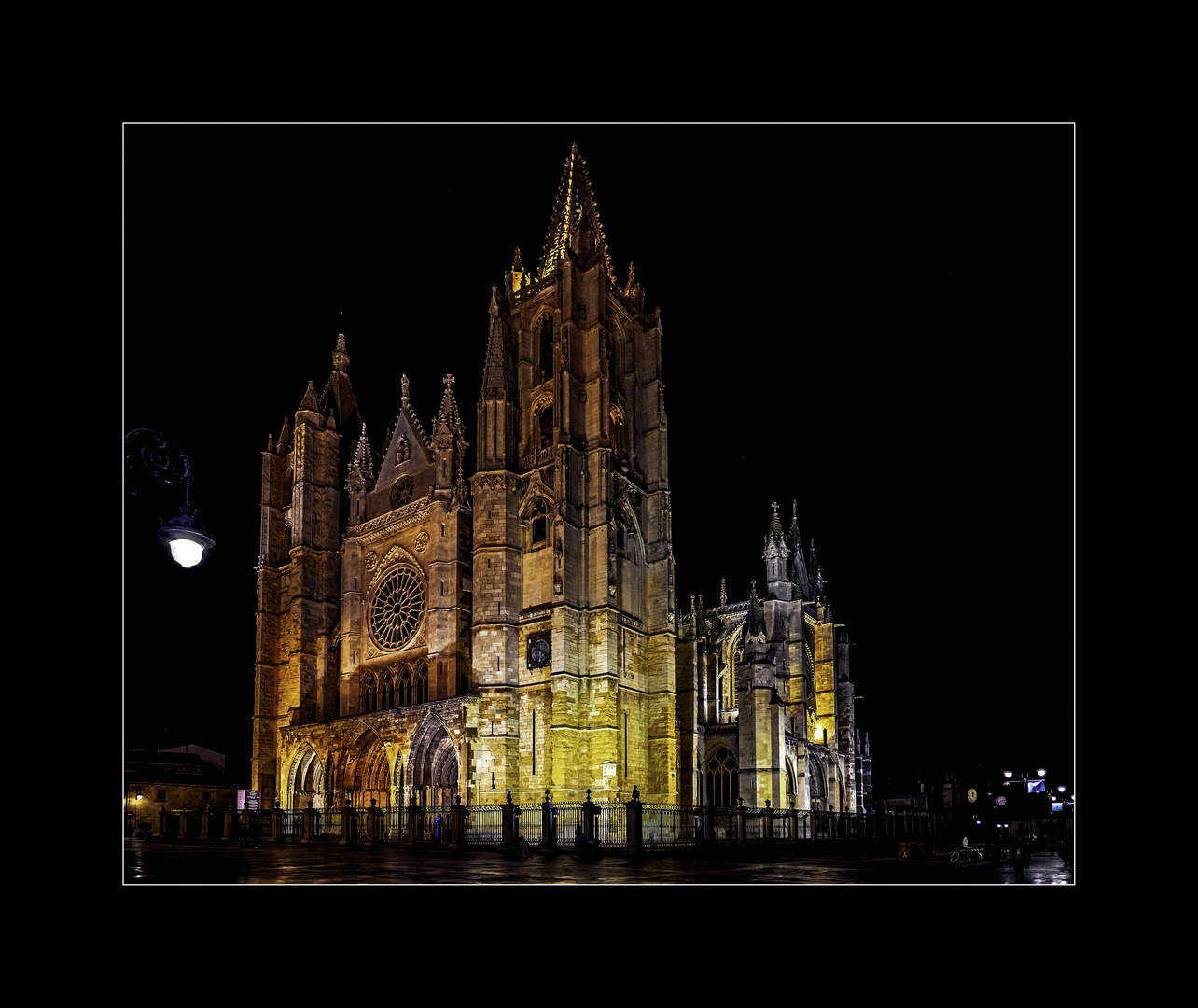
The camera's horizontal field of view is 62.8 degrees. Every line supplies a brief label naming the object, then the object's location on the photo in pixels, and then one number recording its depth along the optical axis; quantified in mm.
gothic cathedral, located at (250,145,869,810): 35844
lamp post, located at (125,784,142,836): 47212
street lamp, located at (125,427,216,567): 9992
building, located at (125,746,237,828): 49844
